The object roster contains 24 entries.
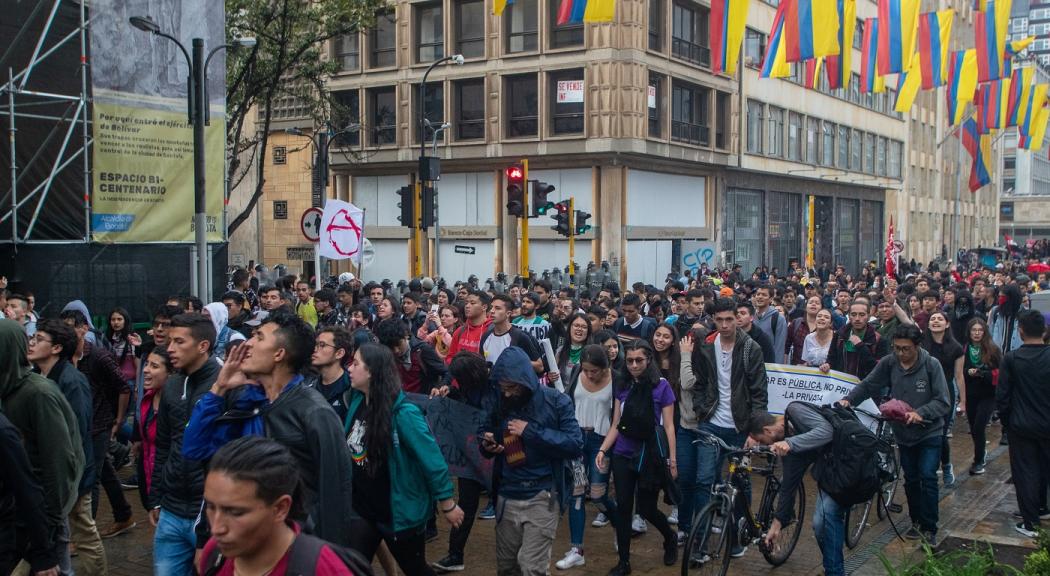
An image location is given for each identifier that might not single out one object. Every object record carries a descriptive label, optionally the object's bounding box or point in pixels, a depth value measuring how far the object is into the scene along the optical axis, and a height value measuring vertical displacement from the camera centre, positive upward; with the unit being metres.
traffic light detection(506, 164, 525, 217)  16.95 +0.98
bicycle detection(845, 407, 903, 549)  7.75 -2.19
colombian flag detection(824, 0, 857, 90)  21.73 +4.69
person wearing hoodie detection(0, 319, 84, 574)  4.77 -0.86
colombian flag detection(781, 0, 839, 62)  20.86 +4.63
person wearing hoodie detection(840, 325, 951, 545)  7.68 -1.26
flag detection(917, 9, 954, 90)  26.53 +5.46
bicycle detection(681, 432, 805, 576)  6.41 -1.95
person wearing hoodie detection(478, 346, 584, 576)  5.61 -1.25
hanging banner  14.79 +1.81
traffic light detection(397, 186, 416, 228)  19.59 +0.74
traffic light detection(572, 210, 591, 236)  21.40 +0.45
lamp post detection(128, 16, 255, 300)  13.54 +1.35
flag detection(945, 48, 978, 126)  29.88 +5.10
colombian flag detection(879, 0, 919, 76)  24.72 +5.36
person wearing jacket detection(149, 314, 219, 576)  4.78 -1.10
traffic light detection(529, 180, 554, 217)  17.97 +0.86
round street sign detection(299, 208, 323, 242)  14.40 +0.29
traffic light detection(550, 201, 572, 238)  20.16 +0.47
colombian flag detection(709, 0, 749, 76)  20.48 +4.53
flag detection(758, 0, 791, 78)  22.86 +4.41
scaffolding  13.71 +1.83
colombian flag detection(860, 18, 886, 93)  25.97 +4.78
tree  21.52 +4.67
